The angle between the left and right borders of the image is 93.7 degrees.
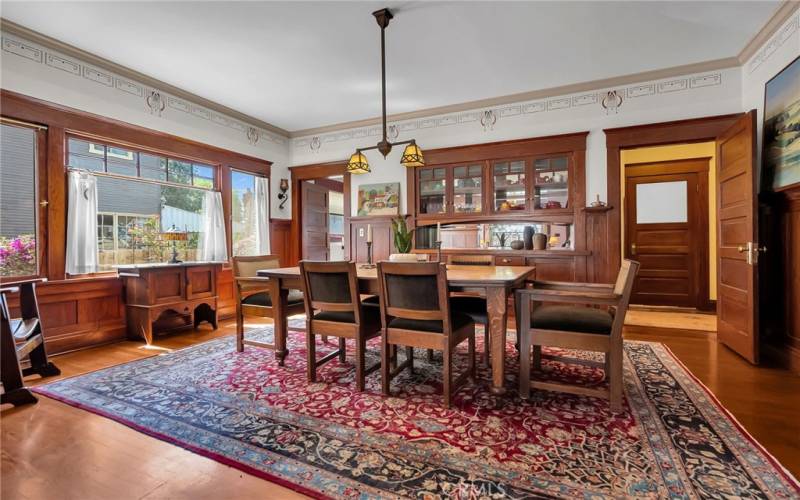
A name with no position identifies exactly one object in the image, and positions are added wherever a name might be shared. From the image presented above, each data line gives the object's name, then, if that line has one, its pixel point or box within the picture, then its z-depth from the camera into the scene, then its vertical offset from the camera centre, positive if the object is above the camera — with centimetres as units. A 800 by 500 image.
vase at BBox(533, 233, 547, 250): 468 +8
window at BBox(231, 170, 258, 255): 543 +55
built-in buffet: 457 +59
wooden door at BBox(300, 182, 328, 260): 635 +49
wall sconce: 613 +99
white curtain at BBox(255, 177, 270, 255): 564 +50
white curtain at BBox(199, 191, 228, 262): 488 +24
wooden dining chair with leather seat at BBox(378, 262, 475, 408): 215 -39
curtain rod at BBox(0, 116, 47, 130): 314 +111
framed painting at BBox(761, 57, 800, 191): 281 +92
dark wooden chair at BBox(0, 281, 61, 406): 232 -66
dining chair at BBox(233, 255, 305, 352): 316 -41
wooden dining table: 222 -25
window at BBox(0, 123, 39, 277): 318 +43
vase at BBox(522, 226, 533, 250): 481 +12
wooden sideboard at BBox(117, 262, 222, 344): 376 -43
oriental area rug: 151 -93
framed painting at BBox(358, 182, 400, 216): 552 +74
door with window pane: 538 +23
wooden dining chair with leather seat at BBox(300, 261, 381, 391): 242 -41
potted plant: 294 +5
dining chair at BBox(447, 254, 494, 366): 287 -46
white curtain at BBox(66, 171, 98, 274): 354 +26
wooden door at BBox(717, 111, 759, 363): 292 +5
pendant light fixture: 297 +79
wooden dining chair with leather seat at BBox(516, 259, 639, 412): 209 -47
